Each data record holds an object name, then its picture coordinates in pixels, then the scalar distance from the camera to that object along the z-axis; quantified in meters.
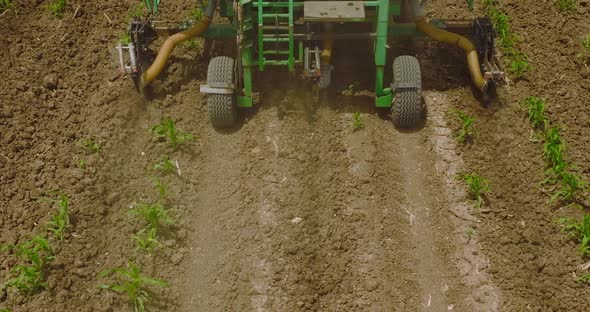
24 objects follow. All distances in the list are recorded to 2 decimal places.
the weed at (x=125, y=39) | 9.77
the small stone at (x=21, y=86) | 8.91
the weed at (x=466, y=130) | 8.34
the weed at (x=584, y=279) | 6.75
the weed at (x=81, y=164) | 7.93
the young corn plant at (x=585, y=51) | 9.35
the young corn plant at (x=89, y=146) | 8.16
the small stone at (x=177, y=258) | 7.02
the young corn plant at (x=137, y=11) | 10.43
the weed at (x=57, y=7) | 10.25
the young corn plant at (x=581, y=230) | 6.95
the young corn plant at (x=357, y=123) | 8.55
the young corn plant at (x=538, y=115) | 8.43
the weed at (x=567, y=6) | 10.27
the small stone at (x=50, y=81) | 9.03
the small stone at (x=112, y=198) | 7.59
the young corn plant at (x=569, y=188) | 7.46
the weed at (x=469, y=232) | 7.24
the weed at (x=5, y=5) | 10.20
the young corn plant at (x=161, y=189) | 7.57
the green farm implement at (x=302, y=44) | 8.21
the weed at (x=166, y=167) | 7.98
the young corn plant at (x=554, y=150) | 7.76
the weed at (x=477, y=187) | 7.58
